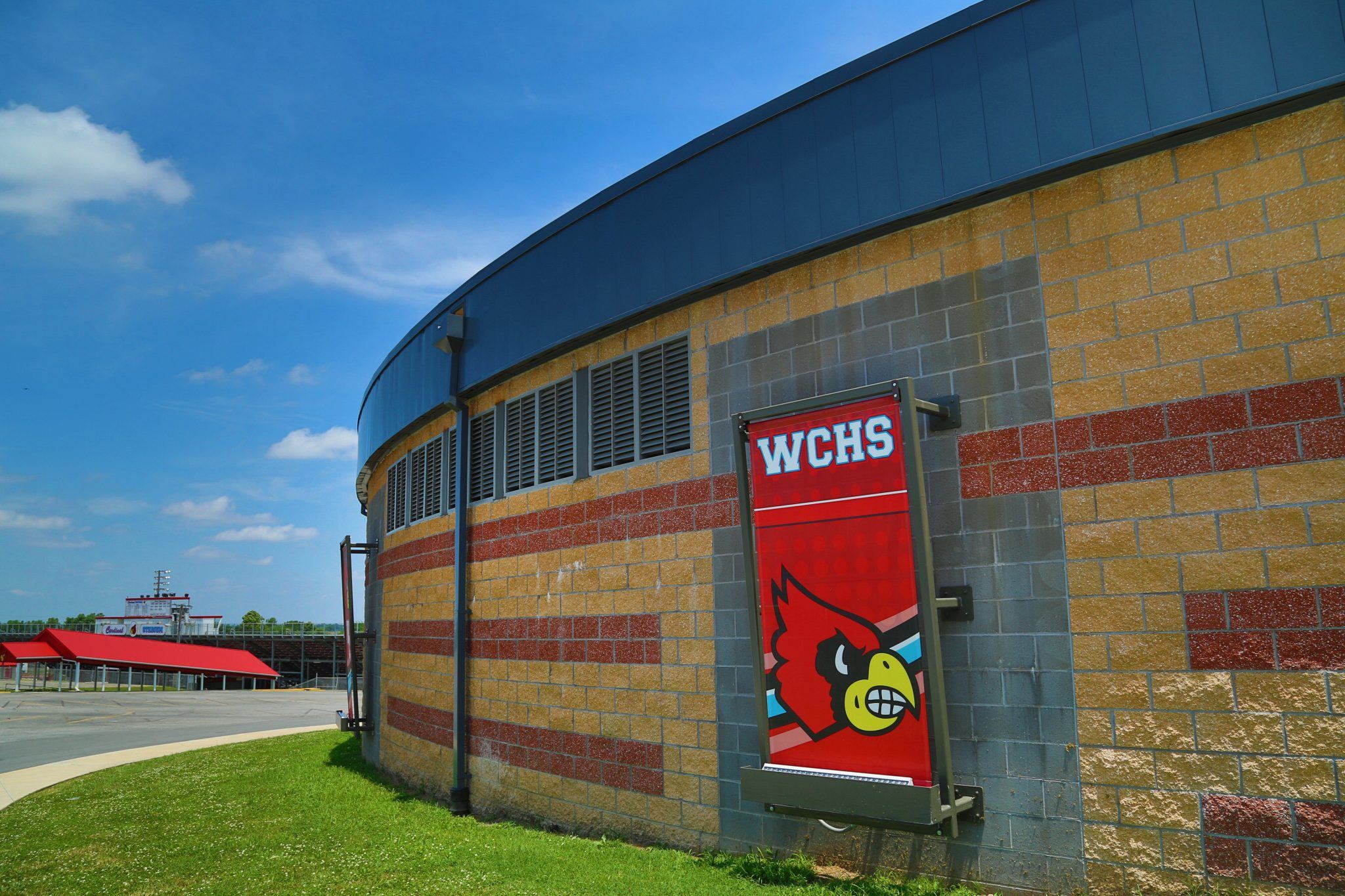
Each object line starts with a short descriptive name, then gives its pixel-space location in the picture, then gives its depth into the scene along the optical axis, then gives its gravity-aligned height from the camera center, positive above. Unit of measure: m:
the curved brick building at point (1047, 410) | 5.32 +1.15
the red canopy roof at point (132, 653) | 48.19 -1.95
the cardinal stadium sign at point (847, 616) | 6.20 -0.25
